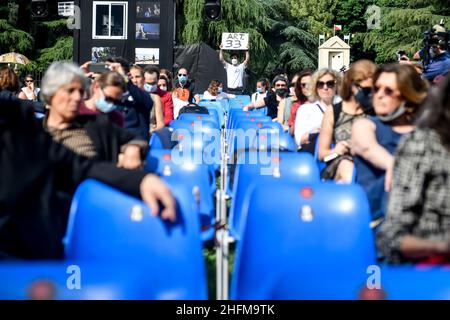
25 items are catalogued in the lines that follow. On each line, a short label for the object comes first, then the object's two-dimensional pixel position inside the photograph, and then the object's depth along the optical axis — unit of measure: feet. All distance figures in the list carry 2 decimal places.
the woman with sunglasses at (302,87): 54.43
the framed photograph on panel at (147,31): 130.22
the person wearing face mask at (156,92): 57.77
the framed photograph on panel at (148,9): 129.56
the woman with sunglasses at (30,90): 102.62
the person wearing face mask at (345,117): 34.75
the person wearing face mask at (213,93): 110.28
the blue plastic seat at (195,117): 57.69
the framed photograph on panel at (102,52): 130.78
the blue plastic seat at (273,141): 43.00
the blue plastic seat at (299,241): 20.46
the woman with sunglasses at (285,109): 65.39
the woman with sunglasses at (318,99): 45.88
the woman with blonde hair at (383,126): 27.38
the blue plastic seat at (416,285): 17.21
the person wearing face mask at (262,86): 103.95
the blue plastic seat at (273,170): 31.21
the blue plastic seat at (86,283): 17.22
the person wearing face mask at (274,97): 78.86
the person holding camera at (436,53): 53.96
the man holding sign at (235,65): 123.70
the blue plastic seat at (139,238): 19.71
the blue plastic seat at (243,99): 112.75
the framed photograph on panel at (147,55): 130.22
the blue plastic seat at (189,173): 31.80
